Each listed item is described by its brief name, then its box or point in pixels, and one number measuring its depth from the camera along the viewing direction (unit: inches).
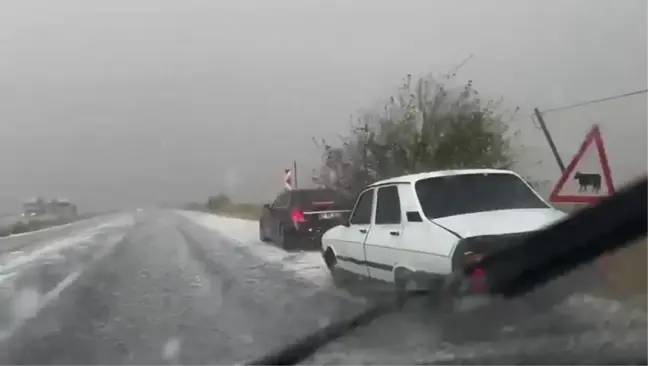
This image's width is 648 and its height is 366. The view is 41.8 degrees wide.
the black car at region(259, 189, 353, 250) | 471.8
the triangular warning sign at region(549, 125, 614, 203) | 231.8
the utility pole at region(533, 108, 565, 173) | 249.0
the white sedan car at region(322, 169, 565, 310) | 234.5
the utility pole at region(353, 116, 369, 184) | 301.7
